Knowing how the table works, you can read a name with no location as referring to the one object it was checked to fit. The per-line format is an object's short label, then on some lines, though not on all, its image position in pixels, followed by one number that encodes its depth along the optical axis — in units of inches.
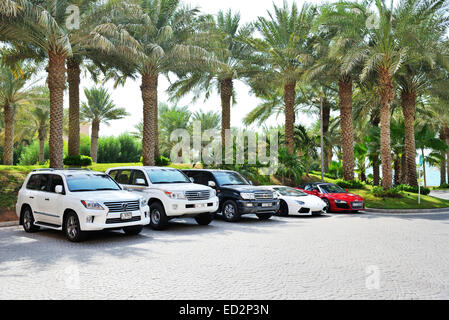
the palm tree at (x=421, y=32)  893.8
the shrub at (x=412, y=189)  1075.9
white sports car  667.4
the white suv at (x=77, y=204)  375.6
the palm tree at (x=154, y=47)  899.4
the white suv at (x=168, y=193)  473.1
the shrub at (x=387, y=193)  936.3
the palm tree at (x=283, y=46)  1119.6
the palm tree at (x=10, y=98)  1235.9
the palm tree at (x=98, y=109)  1667.1
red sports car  749.3
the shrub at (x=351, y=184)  1087.6
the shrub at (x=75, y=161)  1019.3
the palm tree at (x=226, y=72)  1143.0
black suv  555.2
